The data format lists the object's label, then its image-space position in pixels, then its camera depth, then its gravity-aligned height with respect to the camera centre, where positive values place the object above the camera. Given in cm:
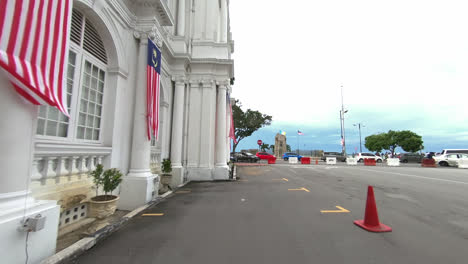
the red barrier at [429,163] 2534 -103
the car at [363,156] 3279 -44
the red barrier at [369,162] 2780 -120
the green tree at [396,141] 5697 +386
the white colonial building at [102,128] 248 +47
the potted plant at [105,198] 369 -99
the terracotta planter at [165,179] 792 -117
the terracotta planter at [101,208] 368 -111
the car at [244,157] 3083 -100
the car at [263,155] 3397 -66
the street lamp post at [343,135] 3799 +336
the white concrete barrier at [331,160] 3040 -119
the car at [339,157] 3609 -75
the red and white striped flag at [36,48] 231 +126
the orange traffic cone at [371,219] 396 -132
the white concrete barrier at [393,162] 2681 -106
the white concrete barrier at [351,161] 2845 -111
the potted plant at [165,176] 792 -106
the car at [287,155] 4062 -67
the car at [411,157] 3428 -47
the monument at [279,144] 5519 +196
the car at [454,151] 2913 +65
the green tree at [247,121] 3497 +533
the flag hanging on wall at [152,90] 591 +177
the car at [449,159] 2439 -47
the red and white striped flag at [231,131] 1458 +143
